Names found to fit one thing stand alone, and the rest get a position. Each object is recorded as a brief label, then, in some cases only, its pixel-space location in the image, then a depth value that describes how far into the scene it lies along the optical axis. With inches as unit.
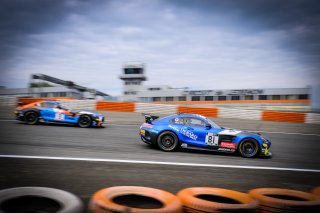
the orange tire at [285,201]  128.9
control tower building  2281.0
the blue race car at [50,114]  439.5
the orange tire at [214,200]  119.0
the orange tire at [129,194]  111.1
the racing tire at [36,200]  118.0
